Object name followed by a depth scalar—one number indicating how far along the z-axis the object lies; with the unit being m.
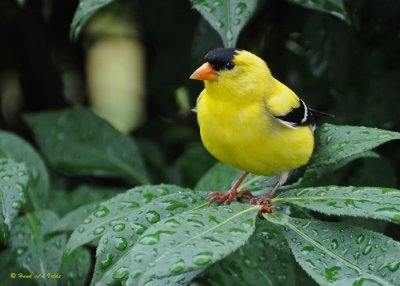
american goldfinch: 5.09
